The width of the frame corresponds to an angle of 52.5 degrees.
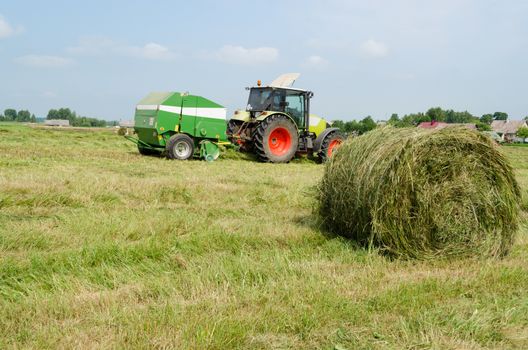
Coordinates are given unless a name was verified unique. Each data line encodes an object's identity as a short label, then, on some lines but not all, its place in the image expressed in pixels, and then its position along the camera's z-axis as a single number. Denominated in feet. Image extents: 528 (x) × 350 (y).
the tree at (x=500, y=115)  333.62
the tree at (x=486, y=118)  276.37
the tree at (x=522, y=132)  219.41
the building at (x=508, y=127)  246.68
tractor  43.78
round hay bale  14.96
